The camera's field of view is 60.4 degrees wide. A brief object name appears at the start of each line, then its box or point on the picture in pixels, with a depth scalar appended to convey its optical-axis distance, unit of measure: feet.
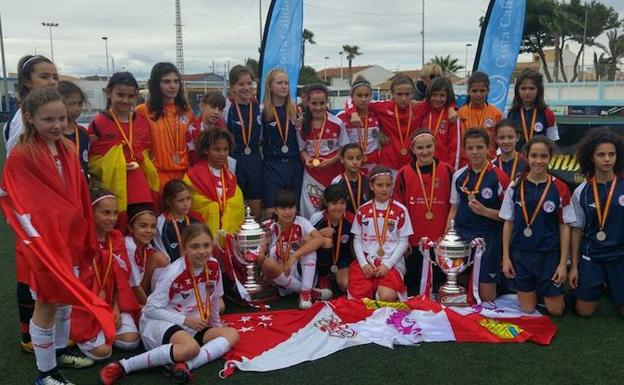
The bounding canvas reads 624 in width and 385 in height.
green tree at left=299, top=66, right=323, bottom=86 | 189.35
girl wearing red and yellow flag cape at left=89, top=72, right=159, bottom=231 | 13.05
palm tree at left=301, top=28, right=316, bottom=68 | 217.54
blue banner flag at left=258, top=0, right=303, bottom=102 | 35.81
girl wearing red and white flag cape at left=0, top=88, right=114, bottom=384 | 8.68
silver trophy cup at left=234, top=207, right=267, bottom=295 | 14.20
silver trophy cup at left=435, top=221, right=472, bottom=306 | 13.75
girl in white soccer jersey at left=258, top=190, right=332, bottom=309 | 14.55
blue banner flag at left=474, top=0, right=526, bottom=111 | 29.04
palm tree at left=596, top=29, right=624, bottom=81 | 125.90
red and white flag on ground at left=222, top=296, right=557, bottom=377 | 11.28
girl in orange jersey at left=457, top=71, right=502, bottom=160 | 17.29
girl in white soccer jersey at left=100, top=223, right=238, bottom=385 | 10.41
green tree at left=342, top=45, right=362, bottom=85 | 257.55
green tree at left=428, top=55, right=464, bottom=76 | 187.93
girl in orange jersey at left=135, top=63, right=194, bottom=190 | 14.73
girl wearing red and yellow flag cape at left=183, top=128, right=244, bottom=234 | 14.88
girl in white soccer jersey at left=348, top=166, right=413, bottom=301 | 14.20
